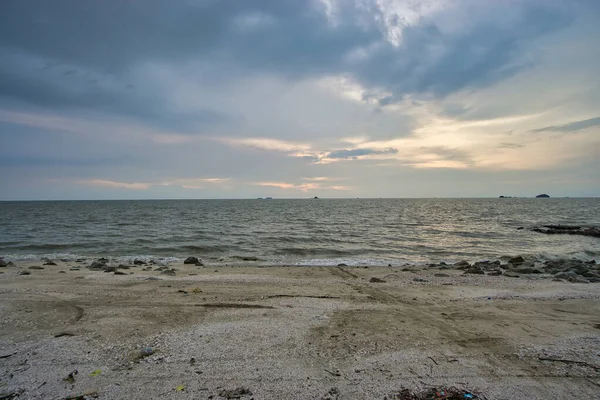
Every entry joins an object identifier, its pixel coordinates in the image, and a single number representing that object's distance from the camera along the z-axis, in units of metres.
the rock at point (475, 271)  14.88
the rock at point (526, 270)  14.98
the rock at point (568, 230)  32.26
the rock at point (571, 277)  12.84
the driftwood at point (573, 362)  5.21
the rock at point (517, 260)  17.75
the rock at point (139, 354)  5.35
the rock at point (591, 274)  13.54
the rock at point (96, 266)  14.94
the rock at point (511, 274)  14.23
